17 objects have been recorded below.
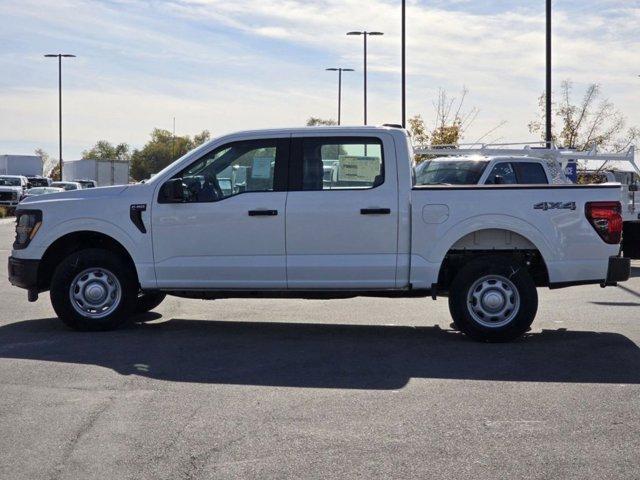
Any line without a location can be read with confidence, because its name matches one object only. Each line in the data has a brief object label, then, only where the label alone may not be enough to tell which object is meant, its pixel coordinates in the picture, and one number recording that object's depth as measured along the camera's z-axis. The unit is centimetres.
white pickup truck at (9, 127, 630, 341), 948
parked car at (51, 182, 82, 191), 5047
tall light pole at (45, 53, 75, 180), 5656
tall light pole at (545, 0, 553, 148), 2480
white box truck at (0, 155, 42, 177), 6594
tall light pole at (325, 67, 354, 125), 5261
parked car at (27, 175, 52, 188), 6078
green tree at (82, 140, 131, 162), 12004
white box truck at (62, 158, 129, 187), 6381
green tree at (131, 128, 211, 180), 10406
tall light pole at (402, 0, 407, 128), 3275
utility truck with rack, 1694
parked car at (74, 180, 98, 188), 6012
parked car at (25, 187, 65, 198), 4279
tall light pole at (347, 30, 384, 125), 4356
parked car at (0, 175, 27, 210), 4828
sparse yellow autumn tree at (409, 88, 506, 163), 3862
